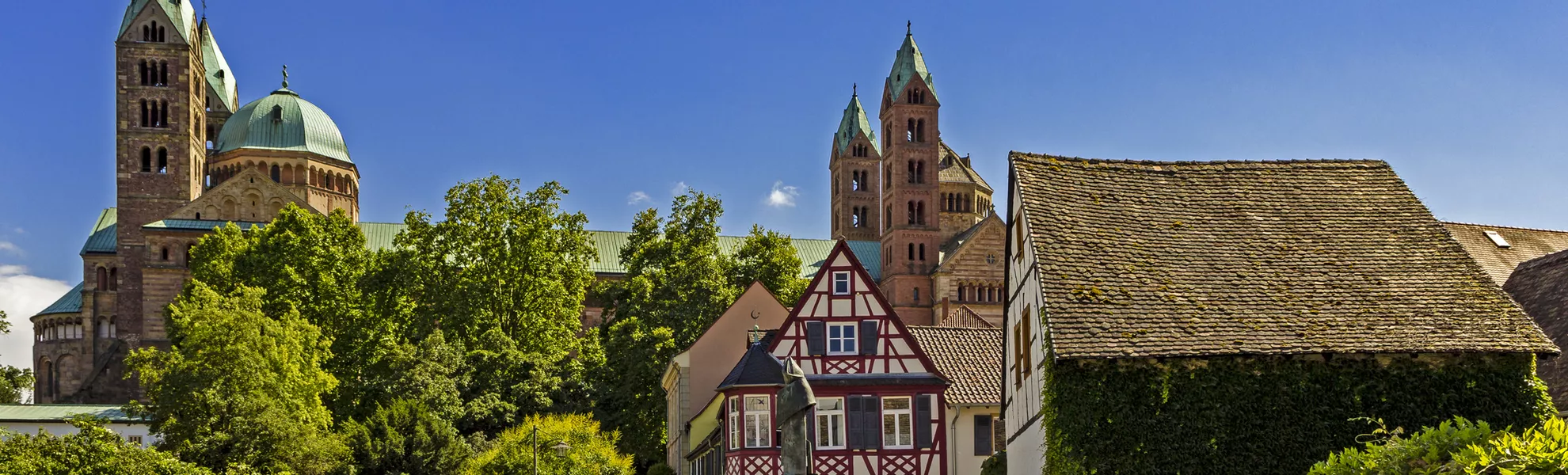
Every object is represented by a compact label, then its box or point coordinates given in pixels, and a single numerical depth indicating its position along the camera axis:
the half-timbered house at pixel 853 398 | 36.09
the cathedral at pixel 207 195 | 87.88
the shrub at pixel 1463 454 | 11.05
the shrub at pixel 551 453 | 44.84
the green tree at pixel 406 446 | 50.09
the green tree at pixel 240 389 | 49.34
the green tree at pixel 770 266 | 68.38
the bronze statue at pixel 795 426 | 18.03
